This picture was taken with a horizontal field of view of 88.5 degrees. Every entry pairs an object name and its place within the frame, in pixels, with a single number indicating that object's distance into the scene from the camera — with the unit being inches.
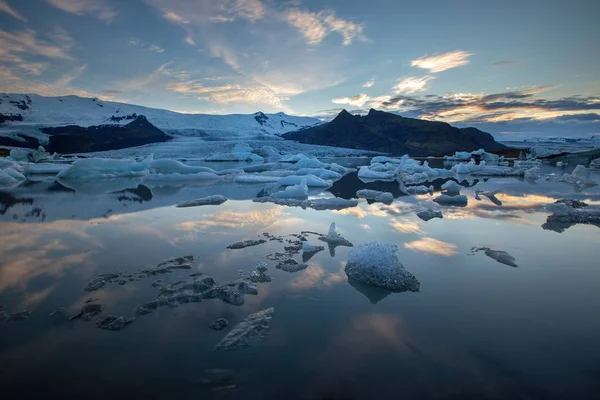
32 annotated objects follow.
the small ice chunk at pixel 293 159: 1234.1
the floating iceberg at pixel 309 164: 908.0
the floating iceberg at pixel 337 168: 885.6
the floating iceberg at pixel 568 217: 259.4
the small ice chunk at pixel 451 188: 460.3
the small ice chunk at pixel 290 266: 160.2
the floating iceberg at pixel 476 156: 1540.8
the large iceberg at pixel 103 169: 688.0
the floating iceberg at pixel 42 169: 819.4
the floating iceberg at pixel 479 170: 842.4
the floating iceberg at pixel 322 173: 688.4
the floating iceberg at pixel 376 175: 725.9
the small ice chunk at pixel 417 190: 481.4
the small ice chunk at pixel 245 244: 196.7
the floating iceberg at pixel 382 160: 1332.4
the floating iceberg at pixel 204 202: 347.4
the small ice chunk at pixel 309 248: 189.3
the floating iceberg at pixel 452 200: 368.4
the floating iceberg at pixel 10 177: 572.4
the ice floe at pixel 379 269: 142.1
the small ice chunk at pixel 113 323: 107.9
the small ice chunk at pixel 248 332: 98.3
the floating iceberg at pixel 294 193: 406.0
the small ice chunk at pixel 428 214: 284.6
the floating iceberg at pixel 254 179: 615.4
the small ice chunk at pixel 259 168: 1010.5
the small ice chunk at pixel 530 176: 681.6
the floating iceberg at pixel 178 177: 671.1
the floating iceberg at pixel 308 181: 552.4
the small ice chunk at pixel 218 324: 107.4
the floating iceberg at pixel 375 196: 382.9
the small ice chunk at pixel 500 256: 172.2
